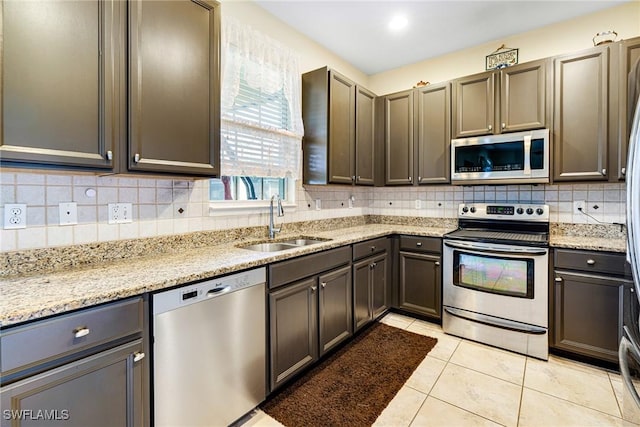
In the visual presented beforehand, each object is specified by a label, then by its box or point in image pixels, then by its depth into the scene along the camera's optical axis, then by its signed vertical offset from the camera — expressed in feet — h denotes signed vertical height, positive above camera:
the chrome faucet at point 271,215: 8.29 -0.13
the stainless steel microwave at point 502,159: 8.27 +1.51
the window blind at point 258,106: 7.23 +2.83
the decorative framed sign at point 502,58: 9.37 +4.86
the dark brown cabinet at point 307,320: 6.06 -2.51
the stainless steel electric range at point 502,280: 7.80 -1.96
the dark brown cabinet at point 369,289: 8.61 -2.43
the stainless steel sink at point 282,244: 7.87 -0.93
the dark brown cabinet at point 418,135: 10.09 +2.65
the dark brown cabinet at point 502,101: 8.40 +3.26
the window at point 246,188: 7.67 +0.64
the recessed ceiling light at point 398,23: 8.70 +5.57
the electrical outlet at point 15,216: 4.48 -0.07
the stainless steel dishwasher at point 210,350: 4.33 -2.26
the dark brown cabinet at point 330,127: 9.14 +2.63
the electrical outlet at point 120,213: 5.55 -0.04
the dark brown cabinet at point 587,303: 6.98 -2.26
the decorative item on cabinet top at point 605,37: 7.74 +4.47
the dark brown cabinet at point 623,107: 7.26 +2.51
